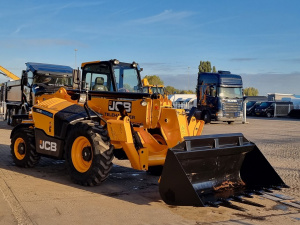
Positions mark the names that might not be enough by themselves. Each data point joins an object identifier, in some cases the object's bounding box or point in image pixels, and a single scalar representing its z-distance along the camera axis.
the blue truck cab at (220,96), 24.98
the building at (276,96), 62.26
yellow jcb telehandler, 5.63
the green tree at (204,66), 91.56
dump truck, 16.73
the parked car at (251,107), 40.82
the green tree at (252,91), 127.19
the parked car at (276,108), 38.62
